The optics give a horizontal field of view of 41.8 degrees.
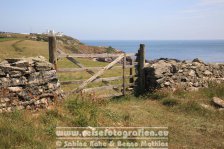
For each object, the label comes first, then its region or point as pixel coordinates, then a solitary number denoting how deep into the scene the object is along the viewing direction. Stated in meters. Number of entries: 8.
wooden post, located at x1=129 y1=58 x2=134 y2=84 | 13.47
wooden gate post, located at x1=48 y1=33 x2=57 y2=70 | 9.96
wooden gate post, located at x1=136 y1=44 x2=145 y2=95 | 13.46
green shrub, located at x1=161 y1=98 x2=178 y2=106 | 11.38
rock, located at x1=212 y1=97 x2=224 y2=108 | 11.22
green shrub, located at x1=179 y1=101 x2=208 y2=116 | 10.59
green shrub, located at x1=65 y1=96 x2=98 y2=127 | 7.86
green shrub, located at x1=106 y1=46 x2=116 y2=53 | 63.54
